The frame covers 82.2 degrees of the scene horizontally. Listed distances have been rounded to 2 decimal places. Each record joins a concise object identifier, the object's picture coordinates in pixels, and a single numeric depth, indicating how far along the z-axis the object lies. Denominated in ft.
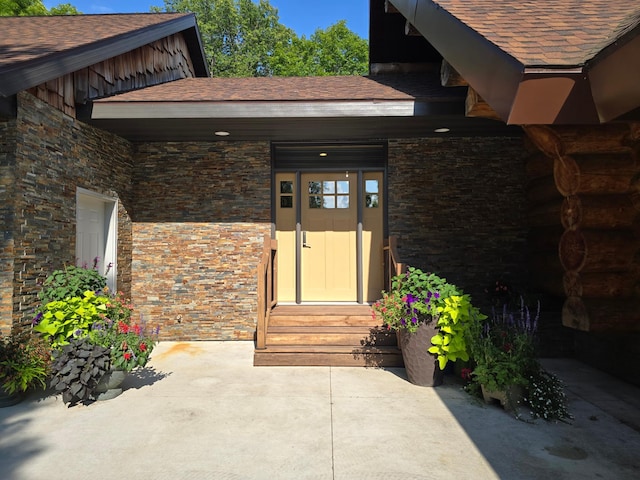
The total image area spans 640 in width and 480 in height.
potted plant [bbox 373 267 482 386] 12.82
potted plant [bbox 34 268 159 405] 11.48
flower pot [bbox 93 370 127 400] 12.07
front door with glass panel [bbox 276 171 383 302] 20.79
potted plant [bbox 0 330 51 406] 11.64
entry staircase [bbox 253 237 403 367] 15.48
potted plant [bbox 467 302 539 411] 11.19
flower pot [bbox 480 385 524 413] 11.15
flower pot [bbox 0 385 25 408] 11.60
